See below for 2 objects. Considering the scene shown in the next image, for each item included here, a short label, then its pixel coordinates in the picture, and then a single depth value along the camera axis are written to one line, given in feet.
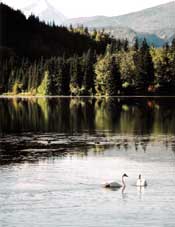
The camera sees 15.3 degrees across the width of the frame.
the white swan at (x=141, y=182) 150.41
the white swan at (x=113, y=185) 150.92
